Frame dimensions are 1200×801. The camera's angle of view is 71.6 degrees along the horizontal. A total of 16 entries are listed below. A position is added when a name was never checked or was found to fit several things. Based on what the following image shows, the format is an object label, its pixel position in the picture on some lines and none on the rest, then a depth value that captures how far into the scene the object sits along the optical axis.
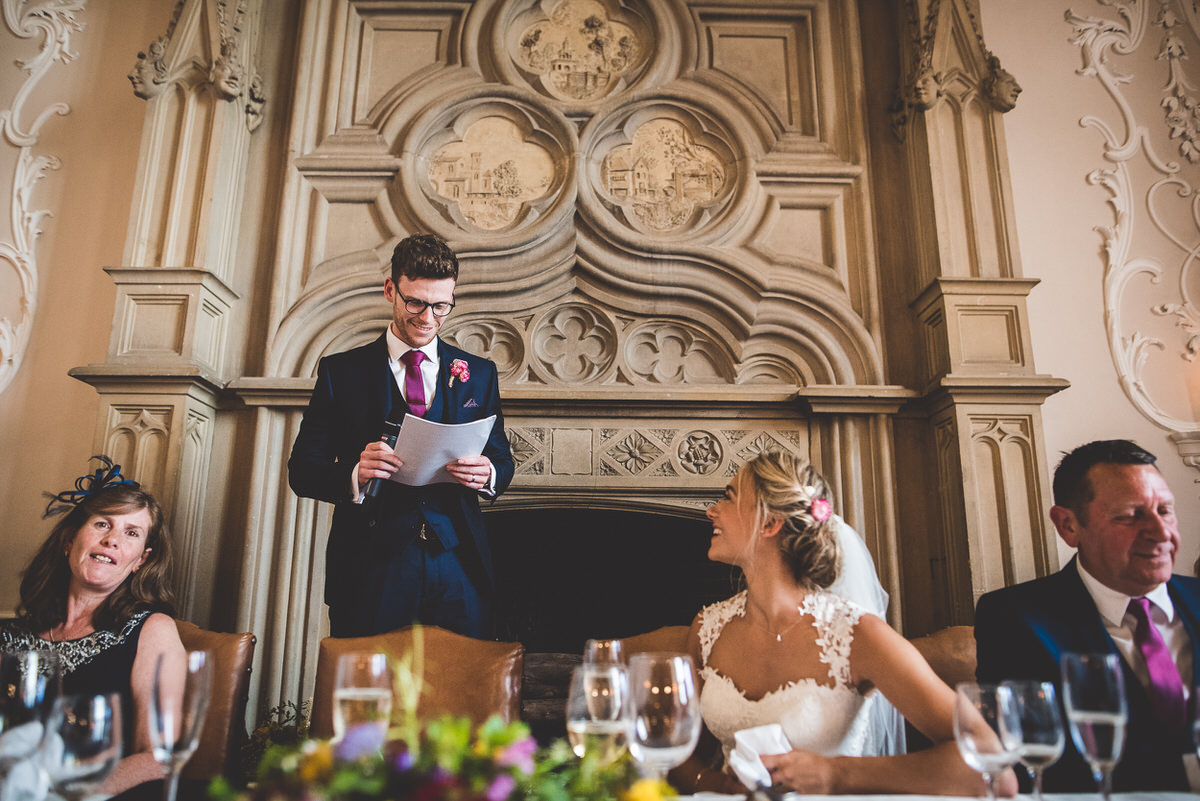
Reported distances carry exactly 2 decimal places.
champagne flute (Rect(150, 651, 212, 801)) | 1.00
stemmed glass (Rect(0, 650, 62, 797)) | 1.01
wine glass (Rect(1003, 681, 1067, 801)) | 1.03
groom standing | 2.37
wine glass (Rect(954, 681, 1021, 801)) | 1.03
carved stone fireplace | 3.25
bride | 1.47
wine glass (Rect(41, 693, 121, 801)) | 0.95
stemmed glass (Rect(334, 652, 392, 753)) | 1.00
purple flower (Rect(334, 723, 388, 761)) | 0.80
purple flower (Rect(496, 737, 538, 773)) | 0.80
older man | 1.62
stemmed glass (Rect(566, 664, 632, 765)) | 1.07
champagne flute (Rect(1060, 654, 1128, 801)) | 1.04
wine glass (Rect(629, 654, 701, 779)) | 1.03
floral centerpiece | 0.77
